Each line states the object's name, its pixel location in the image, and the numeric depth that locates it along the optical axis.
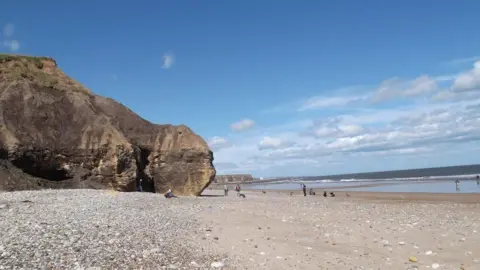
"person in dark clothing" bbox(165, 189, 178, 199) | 27.52
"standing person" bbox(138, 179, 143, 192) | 32.69
